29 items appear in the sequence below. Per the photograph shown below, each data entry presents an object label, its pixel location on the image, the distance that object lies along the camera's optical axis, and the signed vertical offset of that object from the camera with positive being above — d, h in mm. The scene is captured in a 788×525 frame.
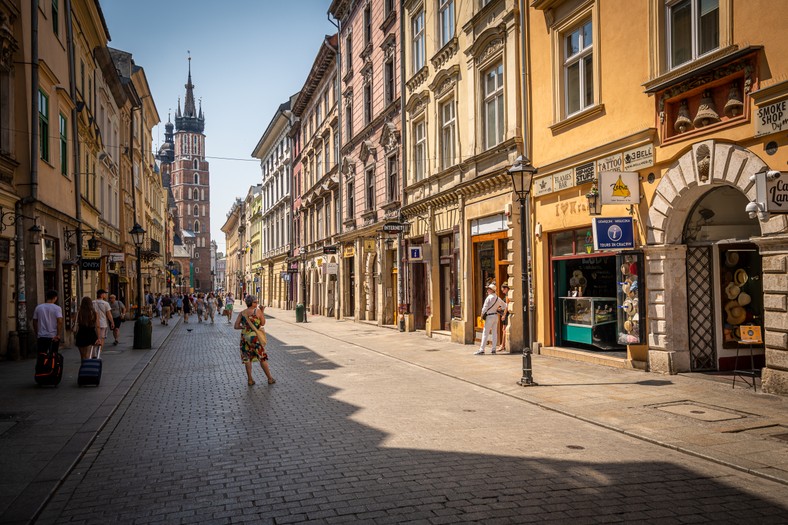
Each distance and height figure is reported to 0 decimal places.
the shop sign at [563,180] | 14797 +2247
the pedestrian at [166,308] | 36281 -1350
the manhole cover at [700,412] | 8352 -1846
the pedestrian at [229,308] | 39000 -1563
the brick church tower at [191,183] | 125062 +19614
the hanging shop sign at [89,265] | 20672 +658
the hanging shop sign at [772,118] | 9344 +2284
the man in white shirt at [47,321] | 12820 -689
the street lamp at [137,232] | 28459 +2313
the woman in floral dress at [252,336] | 12234 -1020
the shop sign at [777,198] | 8367 +971
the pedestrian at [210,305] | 38069 -1295
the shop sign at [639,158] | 12281 +2286
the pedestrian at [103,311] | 15156 -608
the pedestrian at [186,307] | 37688 -1371
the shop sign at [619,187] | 12539 +1725
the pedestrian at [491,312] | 16766 -889
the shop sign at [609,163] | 13211 +2346
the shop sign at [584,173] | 13945 +2258
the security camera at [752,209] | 9047 +897
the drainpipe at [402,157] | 25422 +4858
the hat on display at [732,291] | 11953 -319
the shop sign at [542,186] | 15680 +2258
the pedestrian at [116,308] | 24078 -888
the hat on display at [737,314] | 11898 -744
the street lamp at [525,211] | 11438 +1202
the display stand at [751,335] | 10070 -962
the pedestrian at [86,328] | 13586 -893
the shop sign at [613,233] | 12734 +844
